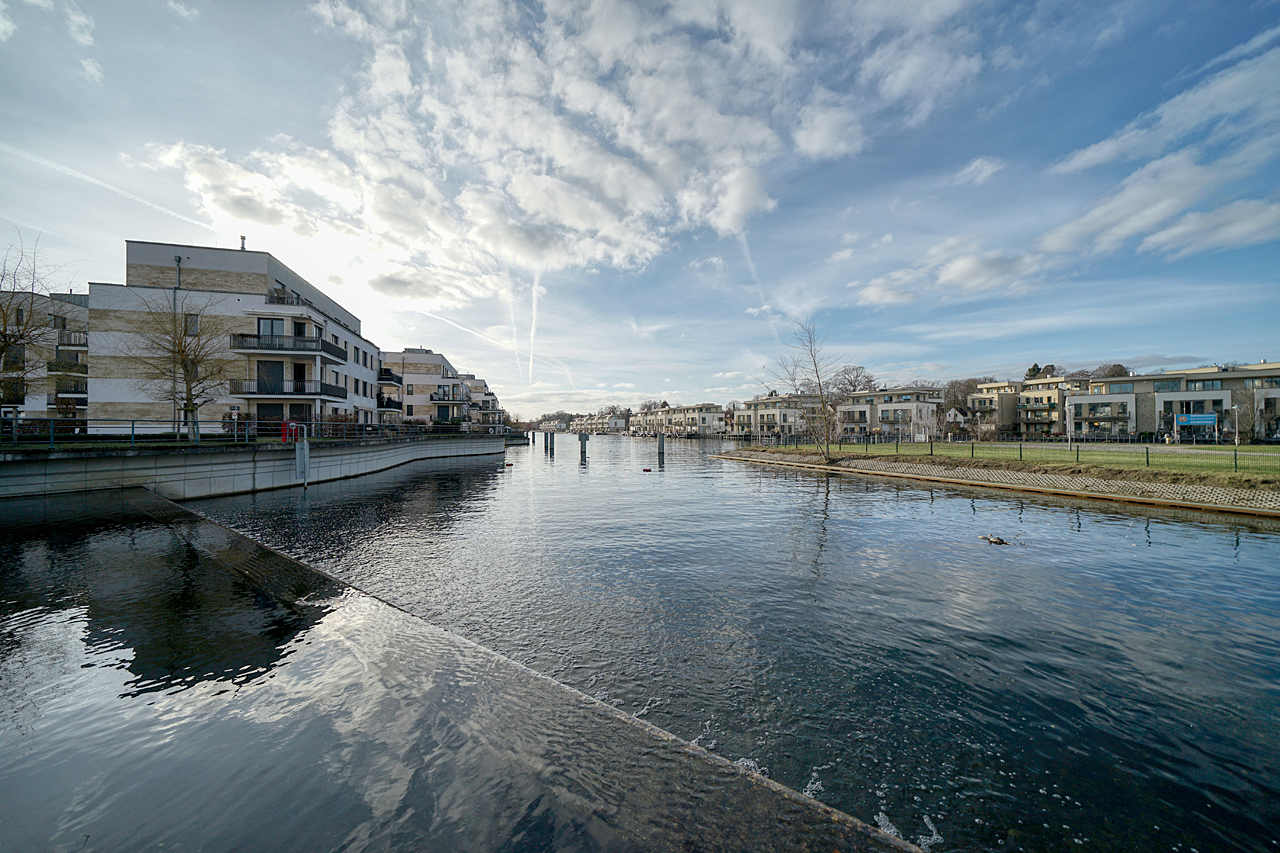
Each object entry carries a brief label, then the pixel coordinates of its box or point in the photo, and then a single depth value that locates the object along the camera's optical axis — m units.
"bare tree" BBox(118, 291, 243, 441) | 31.31
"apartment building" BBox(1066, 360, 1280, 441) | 54.16
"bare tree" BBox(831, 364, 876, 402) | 90.06
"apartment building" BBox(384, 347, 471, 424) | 71.94
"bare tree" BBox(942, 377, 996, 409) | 104.69
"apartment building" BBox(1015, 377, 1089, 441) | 78.62
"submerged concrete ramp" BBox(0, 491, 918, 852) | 3.15
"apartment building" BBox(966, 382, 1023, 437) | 85.41
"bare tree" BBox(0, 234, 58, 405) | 19.75
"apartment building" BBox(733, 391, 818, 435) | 115.12
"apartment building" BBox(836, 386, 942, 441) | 83.88
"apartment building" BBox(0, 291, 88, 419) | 22.28
